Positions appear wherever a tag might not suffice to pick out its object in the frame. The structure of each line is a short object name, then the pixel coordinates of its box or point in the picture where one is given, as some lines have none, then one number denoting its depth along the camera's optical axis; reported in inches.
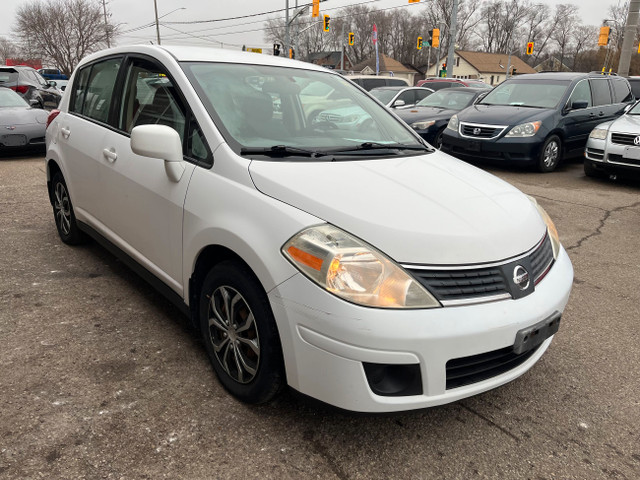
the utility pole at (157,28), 2014.0
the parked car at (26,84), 556.7
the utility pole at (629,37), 712.4
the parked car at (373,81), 690.2
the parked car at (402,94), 476.7
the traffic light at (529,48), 1418.9
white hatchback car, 77.0
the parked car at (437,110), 398.3
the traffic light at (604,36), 960.9
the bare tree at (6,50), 2925.2
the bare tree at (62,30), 2006.6
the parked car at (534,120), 336.8
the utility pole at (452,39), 1017.7
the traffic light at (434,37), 1076.9
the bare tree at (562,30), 3442.2
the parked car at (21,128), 352.5
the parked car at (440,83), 672.4
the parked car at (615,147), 294.0
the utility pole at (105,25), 2151.8
